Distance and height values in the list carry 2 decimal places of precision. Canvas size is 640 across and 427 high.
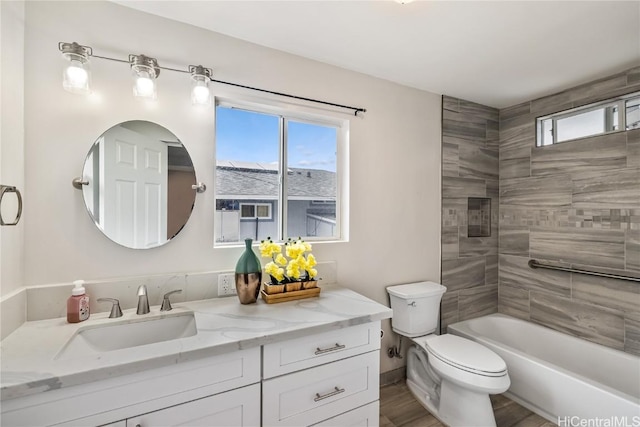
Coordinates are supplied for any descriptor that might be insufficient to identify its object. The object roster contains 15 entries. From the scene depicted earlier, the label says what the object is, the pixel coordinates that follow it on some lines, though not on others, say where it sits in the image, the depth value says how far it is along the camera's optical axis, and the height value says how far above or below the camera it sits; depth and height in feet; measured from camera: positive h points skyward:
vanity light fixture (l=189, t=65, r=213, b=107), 4.71 +2.22
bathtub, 5.16 -3.37
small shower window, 6.43 +2.44
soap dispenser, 3.94 -1.28
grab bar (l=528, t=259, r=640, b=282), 6.33 -1.34
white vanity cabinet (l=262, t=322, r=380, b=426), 3.80 -2.38
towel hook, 3.39 +0.24
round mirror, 4.38 +0.50
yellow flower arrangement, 5.16 -0.89
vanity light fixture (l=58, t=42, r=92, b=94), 3.91 +2.07
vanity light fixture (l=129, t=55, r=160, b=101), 4.31 +2.19
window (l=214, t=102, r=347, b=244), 5.67 +0.89
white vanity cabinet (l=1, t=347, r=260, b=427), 2.78 -2.01
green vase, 4.79 -1.04
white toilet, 5.31 -2.96
